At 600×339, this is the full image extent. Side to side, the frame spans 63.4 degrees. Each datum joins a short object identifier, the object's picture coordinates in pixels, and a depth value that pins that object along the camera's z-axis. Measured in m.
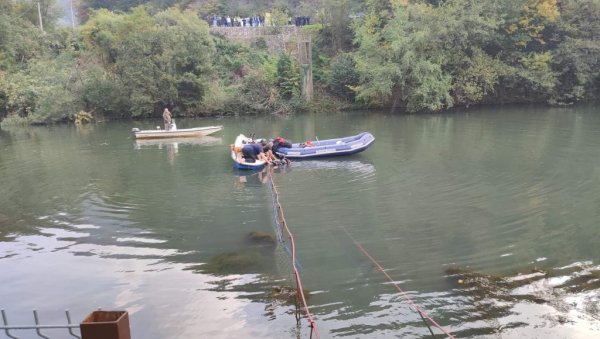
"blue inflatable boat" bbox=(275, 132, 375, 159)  17.75
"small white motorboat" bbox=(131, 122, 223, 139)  24.55
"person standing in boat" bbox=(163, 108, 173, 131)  25.14
